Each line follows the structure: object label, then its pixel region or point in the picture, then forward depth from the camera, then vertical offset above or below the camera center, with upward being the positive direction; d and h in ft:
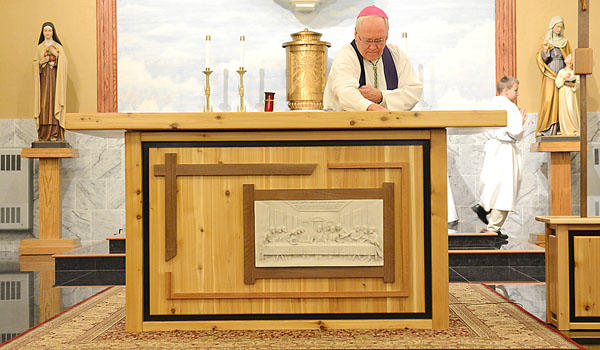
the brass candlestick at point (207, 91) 27.04 +3.81
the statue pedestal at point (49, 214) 27.37 -1.21
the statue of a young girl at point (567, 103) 27.07 +3.14
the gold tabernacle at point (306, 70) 27.58 +4.64
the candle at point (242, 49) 27.07 +5.40
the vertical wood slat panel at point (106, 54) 29.55 +5.74
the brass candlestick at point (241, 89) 27.15 +3.92
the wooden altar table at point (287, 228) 11.73 -0.79
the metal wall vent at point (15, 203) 28.84 -0.79
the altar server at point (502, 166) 24.58 +0.57
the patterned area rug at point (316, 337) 10.82 -2.63
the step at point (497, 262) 19.99 -2.62
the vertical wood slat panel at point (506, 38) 29.58 +6.31
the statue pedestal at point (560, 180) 27.32 +0.03
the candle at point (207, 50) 26.00 +5.18
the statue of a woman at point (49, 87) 27.45 +4.02
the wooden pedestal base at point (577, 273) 12.13 -1.67
